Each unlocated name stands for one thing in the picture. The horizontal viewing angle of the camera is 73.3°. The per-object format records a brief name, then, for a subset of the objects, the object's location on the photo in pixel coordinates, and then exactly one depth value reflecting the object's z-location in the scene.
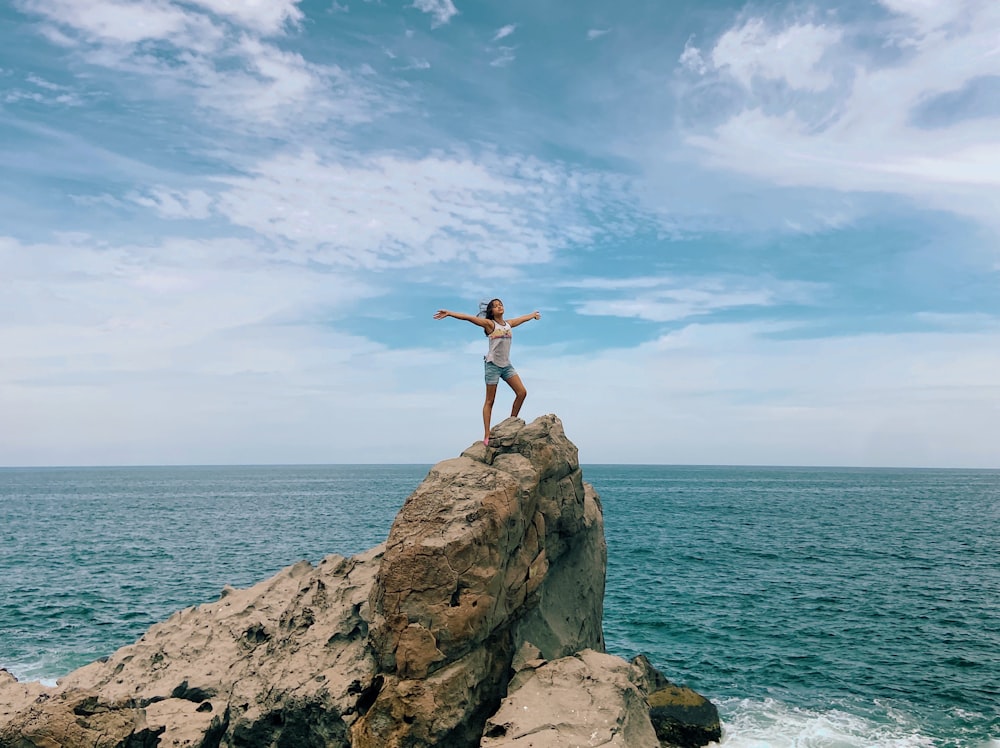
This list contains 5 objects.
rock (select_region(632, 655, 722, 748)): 21.75
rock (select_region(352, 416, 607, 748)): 12.75
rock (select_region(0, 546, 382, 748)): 14.35
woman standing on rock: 16.17
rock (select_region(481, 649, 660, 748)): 12.22
